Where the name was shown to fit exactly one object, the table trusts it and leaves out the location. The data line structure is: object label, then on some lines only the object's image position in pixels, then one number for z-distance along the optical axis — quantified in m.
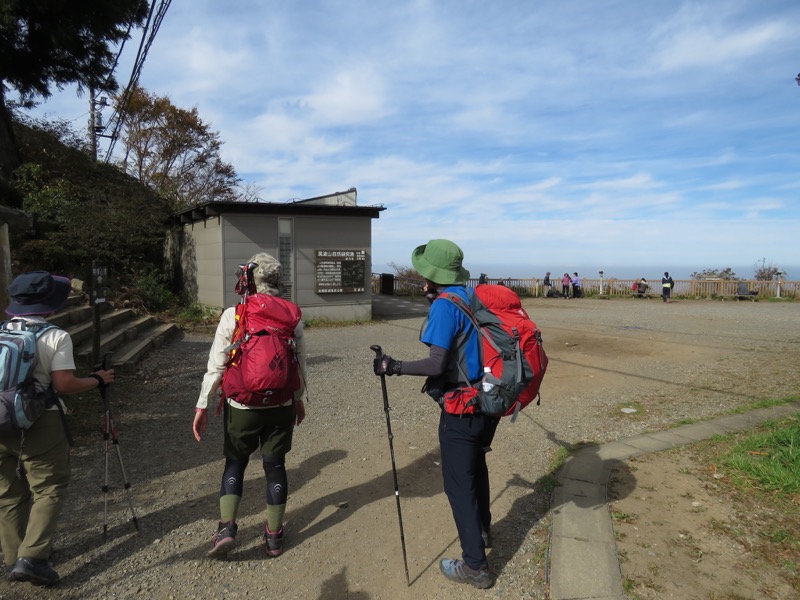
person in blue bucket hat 2.62
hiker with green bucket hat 2.64
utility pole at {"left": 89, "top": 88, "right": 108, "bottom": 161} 20.80
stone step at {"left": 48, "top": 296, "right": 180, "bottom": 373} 7.83
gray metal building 13.53
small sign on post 5.79
